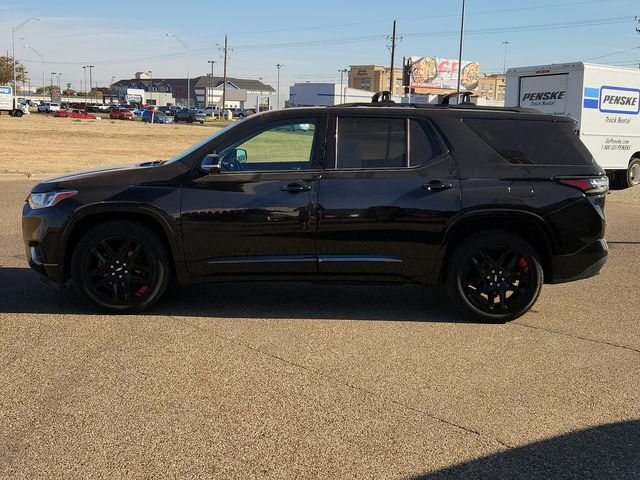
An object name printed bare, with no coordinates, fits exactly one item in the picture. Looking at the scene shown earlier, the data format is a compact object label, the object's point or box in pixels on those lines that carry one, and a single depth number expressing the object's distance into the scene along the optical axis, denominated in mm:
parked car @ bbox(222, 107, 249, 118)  104594
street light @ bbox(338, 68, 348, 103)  97000
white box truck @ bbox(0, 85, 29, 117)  67250
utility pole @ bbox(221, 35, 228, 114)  95688
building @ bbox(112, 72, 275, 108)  151250
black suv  5602
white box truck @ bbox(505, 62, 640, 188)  16734
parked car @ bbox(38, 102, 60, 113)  89512
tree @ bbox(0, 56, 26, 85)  115812
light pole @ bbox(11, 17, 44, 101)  107281
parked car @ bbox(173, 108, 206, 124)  78312
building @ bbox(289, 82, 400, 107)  97750
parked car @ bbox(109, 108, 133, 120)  78769
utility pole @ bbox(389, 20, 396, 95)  67062
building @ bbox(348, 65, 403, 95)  142288
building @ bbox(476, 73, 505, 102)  155750
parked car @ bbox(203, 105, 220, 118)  110700
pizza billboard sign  115562
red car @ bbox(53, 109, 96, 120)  74556
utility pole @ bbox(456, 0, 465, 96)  43875
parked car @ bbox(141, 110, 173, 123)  70188
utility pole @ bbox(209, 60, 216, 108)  156338
